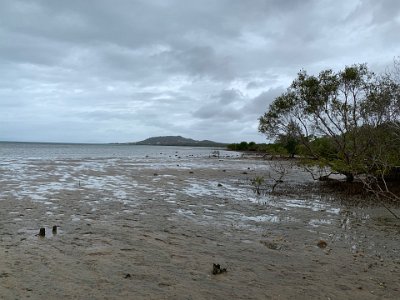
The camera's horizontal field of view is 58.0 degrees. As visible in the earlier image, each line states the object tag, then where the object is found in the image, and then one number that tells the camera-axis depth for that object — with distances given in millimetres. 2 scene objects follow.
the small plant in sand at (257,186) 20900
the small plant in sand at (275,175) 24914
